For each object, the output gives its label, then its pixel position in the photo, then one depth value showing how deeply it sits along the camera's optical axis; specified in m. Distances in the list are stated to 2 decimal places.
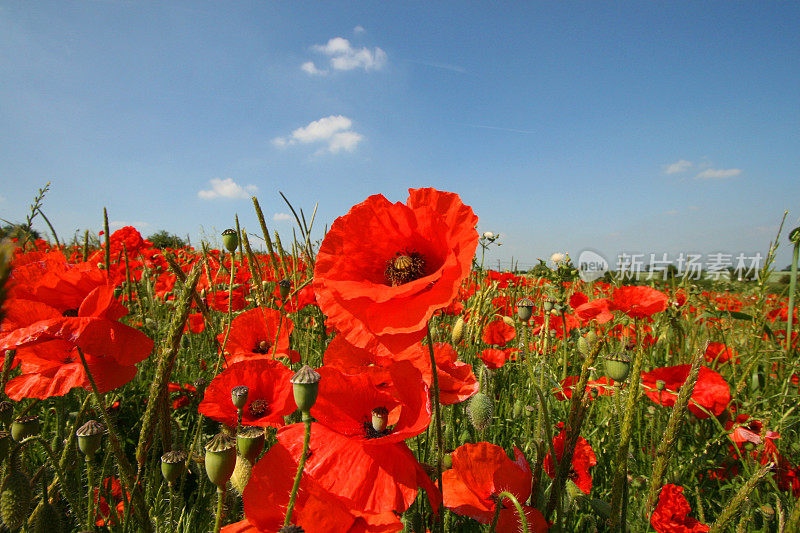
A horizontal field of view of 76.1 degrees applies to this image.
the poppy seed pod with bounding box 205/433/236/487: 0.19
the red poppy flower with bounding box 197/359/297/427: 0.24
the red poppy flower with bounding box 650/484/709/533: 0.28
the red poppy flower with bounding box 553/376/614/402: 0.42
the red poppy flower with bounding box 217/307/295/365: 0.36
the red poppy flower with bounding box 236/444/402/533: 0.18
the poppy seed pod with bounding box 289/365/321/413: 0.16
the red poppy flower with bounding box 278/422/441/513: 0.18
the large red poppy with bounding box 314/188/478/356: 0.19
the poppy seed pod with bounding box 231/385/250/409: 0.22
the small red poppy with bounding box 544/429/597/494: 0.31
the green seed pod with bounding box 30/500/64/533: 0.21
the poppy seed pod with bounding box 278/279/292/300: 0.38
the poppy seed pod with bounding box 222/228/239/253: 0.33
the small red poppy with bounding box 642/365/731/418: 0.36
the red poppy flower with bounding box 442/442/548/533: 0.24
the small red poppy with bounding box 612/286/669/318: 0.49
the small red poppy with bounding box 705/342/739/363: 0.52
